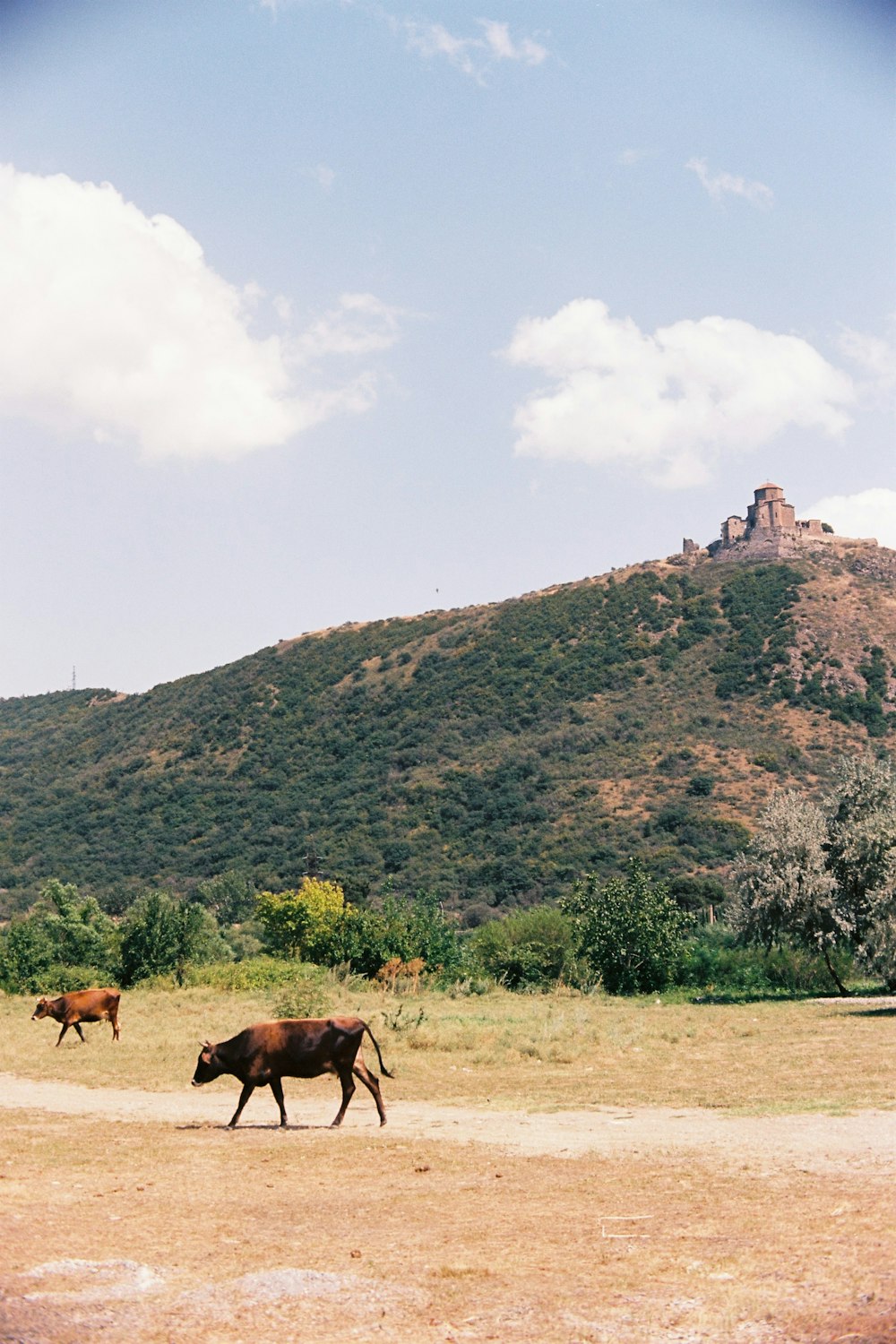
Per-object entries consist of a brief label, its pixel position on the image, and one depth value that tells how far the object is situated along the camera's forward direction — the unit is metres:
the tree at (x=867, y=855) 29.58
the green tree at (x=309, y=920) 38.47
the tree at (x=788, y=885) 32.31
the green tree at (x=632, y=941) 37.34
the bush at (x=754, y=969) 37.12
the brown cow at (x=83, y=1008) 22.75
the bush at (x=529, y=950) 37.19
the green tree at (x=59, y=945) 36.06
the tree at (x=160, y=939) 37.19
